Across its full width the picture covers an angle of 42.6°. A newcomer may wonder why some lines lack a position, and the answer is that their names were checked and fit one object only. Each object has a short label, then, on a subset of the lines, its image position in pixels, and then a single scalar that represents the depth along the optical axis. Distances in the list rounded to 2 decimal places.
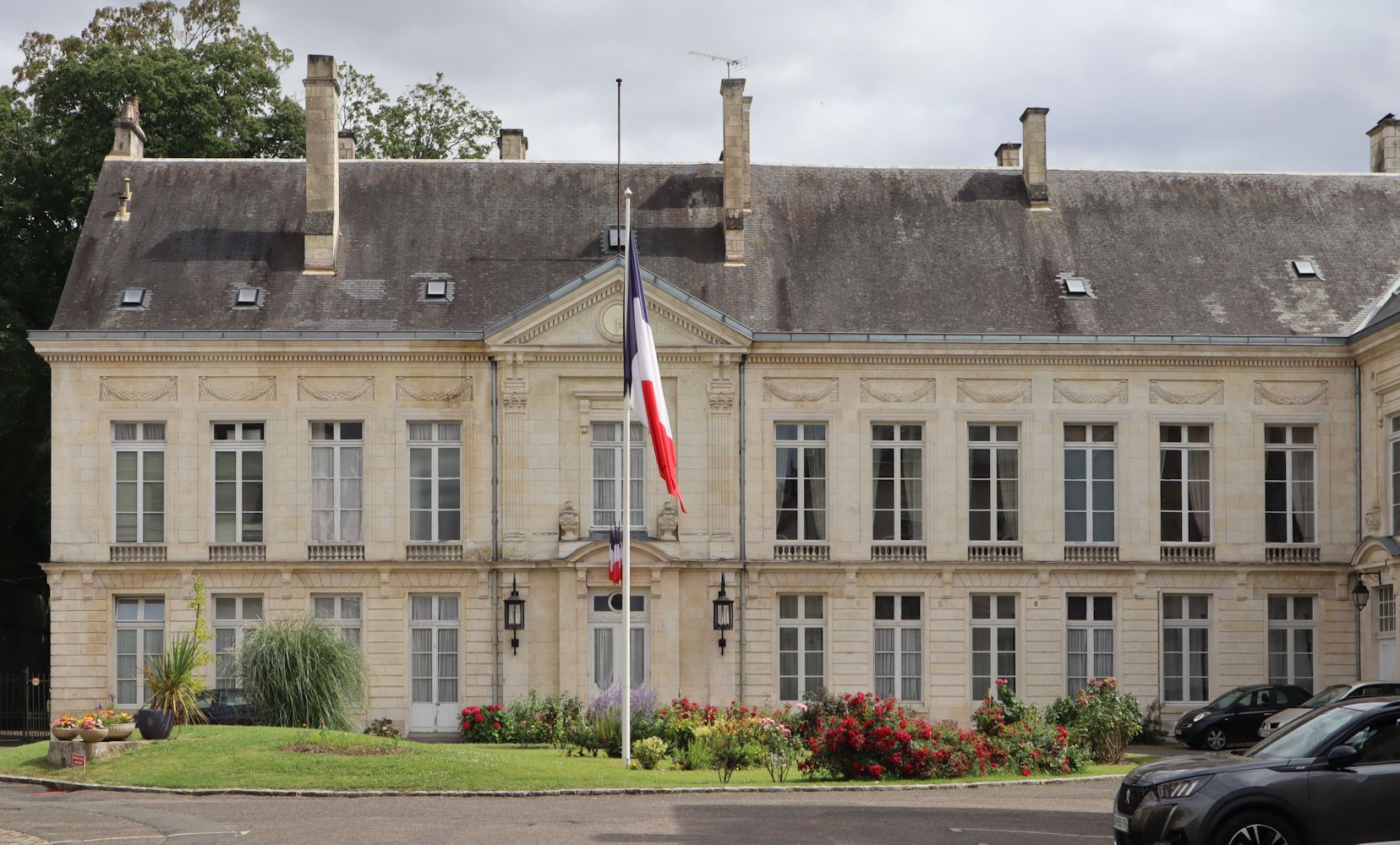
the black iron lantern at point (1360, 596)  31.20
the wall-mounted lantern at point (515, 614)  31.08
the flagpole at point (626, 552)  22.67
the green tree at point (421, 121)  45.81
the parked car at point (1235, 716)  28.70
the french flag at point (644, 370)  22.91
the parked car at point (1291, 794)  13.12
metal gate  33.34
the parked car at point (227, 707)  27.61
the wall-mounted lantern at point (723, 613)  31.05
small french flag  28.83
